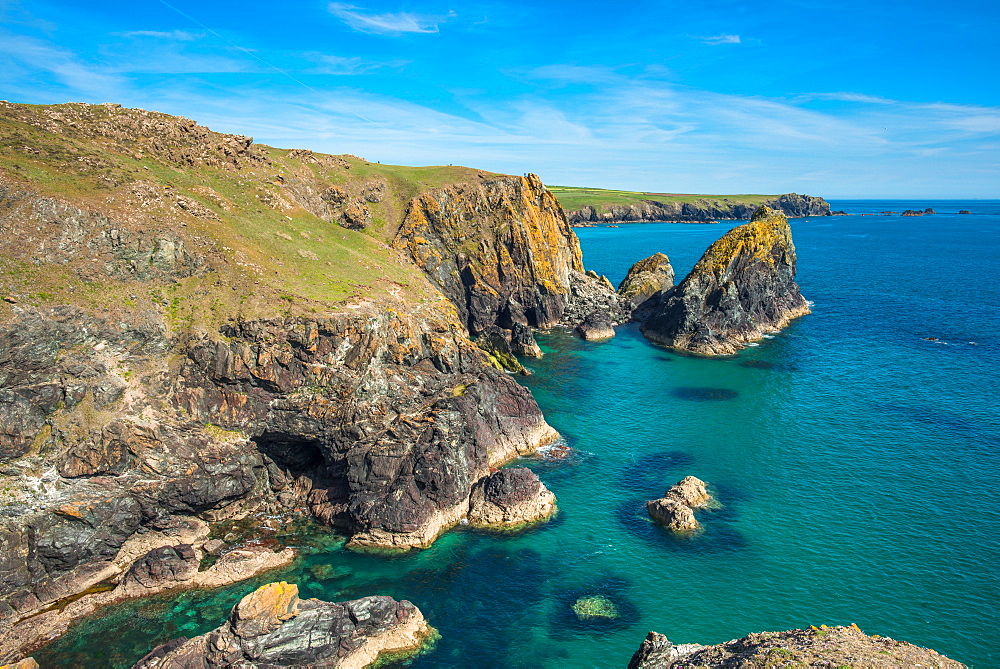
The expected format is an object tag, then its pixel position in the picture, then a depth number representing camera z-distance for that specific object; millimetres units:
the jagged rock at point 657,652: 27375
